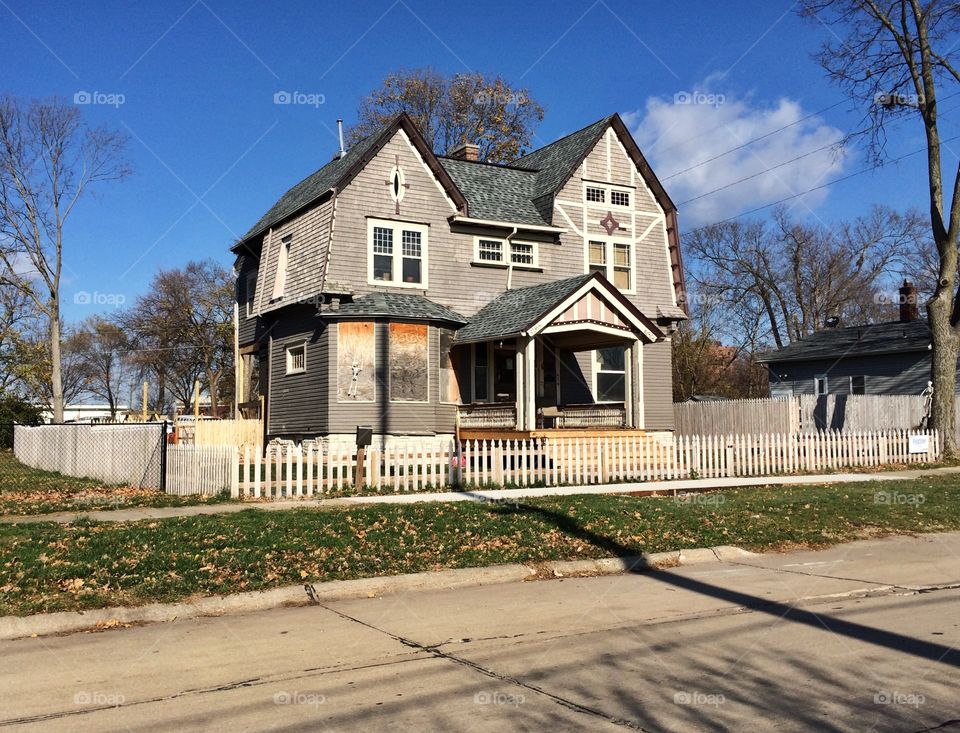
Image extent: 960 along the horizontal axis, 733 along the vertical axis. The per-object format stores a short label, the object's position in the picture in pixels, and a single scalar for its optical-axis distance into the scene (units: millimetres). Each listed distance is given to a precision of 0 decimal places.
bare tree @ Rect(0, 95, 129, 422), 42062
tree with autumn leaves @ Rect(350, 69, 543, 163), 50312
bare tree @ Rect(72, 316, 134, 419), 85431
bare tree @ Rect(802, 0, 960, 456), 28375
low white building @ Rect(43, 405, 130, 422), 117025
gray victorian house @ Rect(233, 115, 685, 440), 24672
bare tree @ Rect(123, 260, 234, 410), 66500
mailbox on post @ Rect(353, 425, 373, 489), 16453
